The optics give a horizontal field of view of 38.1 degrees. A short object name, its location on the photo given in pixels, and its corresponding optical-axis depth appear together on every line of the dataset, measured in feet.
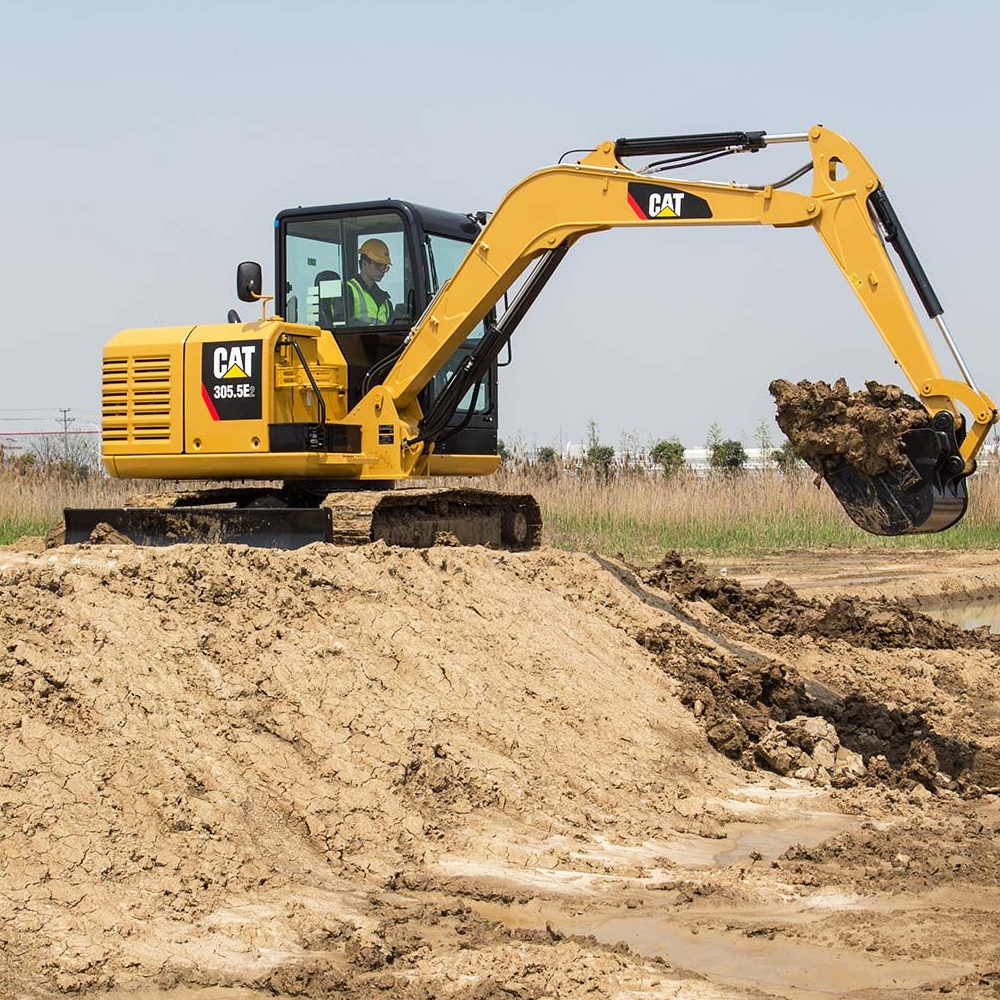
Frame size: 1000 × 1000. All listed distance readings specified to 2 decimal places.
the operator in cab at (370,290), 38.22
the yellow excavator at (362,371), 34.78
